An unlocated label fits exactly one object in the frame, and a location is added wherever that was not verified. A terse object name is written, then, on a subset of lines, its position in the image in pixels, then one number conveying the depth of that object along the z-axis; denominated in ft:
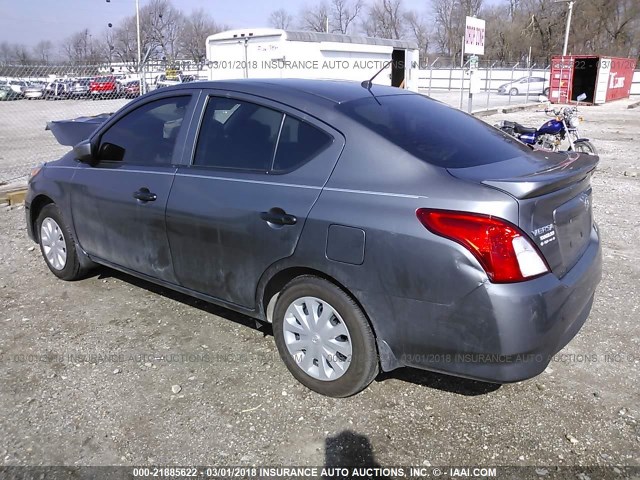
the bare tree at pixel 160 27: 225.97
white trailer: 48.29
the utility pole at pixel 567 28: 103.60
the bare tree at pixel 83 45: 190.35
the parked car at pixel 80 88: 56.68
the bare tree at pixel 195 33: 229.66
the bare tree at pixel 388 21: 280.10
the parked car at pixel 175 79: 62.44
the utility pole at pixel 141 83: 40.46
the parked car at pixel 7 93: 77.84
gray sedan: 8.03
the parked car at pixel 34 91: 75.96
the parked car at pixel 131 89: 59.08
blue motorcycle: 31.09
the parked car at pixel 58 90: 60.35
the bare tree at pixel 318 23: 275.88
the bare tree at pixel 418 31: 273.97
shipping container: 88.69
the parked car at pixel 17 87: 75.52
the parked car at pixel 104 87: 59.57
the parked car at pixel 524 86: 111.45
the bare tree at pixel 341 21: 291.71
